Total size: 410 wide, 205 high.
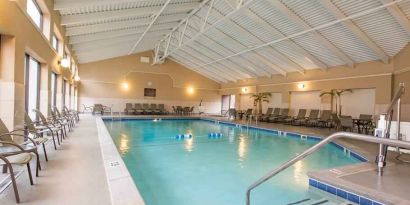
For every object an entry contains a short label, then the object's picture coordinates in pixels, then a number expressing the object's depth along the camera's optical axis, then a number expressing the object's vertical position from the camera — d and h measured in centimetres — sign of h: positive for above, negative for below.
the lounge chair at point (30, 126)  371 -42
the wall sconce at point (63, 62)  763 +113
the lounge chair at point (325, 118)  1076 -57
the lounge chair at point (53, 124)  457 -51
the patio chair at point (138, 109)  1630 -54
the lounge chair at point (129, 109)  1614 -55
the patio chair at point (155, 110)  1680 -60
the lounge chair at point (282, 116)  1308 -64
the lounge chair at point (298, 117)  1213 -62
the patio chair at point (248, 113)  1449 -59
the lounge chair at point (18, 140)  261 -52
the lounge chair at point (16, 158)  199 -54
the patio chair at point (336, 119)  945 -56
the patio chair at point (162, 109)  1688 -56
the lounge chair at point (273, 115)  1368 -61
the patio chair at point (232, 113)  1536 -64
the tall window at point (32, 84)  533 +32
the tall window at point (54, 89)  768 +31
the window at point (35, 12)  488 +182
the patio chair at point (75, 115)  954 -62
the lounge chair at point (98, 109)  1503 -55
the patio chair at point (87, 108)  1539 -52
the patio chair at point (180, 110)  1720 -58
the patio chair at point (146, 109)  1657 -53
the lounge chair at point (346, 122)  873 -58
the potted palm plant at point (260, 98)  1482 +33
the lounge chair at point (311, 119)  1148 -65
